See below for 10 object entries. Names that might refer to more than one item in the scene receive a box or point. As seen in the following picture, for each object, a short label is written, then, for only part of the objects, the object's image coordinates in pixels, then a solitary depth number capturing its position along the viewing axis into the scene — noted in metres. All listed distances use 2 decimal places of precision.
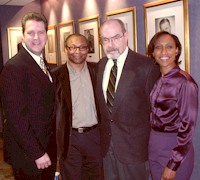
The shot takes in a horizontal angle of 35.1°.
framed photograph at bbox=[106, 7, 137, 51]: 3.99
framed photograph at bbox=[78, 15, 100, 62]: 4.94
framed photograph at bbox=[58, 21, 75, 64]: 5.73
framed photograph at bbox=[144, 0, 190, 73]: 3.15
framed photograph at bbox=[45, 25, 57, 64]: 6.52
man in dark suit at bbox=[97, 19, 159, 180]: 2.26
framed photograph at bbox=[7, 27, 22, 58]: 7.27
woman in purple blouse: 2.07
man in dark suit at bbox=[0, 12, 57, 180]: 2.06
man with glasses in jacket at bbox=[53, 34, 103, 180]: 3.06
